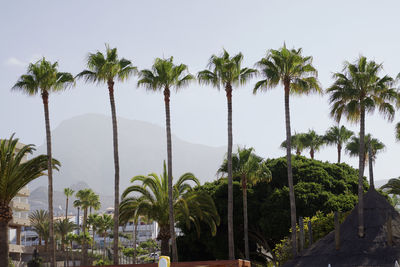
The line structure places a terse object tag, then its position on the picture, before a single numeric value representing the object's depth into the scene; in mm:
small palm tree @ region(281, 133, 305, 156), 74625
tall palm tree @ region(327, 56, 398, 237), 38344
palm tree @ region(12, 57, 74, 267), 43156
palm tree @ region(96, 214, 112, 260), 114438
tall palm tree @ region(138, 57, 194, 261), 44219
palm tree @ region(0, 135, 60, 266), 35781
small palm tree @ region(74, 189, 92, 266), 110688
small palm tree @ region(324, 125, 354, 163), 75750
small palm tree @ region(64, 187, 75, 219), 120812
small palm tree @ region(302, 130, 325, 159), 75062
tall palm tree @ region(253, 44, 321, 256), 41906
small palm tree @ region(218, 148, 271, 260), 52188
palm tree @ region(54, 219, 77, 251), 115438
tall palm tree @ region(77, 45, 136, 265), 42406
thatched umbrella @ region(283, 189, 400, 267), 32312
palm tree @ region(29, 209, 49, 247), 113869
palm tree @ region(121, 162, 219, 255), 45500
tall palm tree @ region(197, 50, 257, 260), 44750
